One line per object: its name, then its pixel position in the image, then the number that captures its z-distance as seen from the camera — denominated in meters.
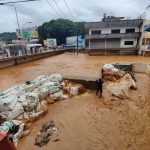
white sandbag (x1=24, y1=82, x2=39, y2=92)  6.59
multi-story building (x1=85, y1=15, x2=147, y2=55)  25.58
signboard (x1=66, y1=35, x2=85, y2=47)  36.73
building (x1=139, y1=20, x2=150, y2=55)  22.36
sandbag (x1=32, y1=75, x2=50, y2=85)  7.32
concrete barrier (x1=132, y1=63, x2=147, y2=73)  10.99
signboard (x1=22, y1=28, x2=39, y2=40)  29.54
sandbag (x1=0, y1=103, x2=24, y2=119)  5.05
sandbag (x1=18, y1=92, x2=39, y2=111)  5.51
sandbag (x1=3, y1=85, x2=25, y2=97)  5.87
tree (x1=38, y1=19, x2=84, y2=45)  41.11
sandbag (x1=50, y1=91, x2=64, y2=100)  6.68
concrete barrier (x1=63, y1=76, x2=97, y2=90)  7.64
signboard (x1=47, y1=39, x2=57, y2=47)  34.66
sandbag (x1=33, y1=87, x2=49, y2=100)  6.40
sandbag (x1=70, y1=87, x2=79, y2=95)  7.16
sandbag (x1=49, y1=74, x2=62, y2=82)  7.61
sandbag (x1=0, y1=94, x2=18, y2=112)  5.13
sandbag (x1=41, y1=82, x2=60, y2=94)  6.78
